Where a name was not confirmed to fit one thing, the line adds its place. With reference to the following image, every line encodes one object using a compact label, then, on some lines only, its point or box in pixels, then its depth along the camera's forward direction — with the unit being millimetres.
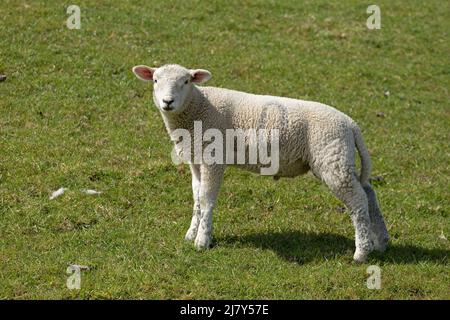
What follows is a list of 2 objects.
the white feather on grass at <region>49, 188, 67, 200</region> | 9978
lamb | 8352
